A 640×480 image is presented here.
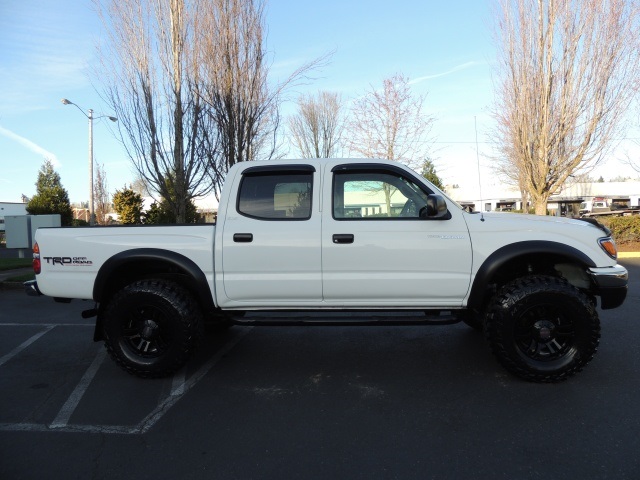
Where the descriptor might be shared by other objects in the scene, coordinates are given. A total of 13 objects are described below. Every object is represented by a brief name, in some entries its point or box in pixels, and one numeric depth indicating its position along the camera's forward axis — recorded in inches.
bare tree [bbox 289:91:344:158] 940.6
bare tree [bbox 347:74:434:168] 703.1
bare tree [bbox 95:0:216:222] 410.3
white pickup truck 146.1
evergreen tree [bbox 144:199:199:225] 749.4
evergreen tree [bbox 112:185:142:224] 889.5
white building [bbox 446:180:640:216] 1876.2
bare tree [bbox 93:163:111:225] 1335.5
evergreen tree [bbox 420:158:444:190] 947.0
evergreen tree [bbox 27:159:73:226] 946.1
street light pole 783.0
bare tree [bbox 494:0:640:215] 532.7
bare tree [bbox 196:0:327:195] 427.5
